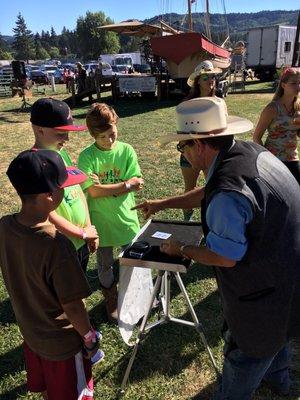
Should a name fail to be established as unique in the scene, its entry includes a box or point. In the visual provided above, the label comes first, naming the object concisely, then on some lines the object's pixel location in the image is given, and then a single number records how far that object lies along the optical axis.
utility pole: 17.31
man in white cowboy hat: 1.69
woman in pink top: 3.98
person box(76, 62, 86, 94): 21.44
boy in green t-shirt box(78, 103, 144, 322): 3.05
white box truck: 42.44
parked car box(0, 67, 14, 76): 30.32
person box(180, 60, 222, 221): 4.61
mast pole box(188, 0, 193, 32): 23.16
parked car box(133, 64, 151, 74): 33.80
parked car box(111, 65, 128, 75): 33.45
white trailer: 28.08
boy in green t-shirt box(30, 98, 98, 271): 2.67
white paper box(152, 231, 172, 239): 2.71
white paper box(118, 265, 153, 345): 2.95
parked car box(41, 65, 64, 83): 35.56
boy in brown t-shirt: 1.83
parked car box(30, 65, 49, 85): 34.39
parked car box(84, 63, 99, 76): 35.80
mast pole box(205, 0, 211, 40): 28.36
